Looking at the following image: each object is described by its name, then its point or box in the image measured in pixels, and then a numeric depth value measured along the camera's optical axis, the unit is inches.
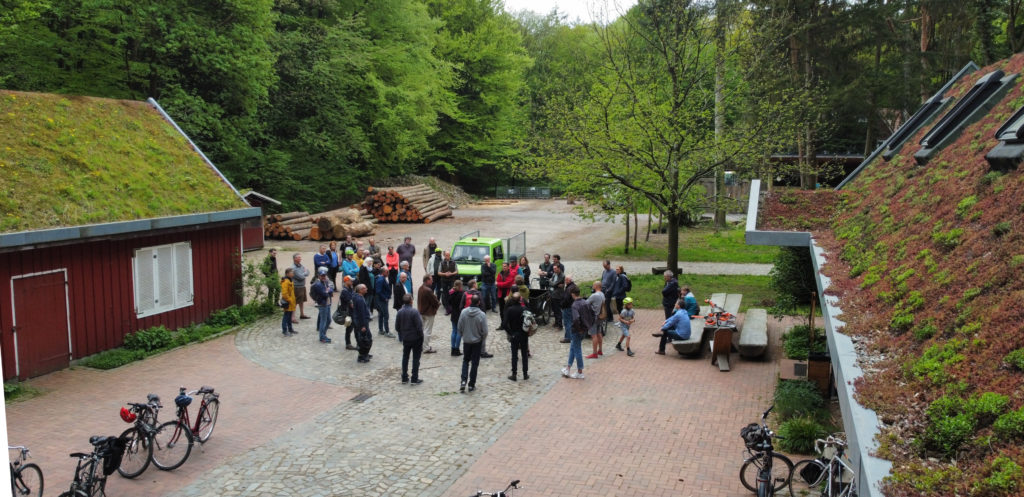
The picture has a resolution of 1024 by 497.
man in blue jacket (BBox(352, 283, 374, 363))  574.9
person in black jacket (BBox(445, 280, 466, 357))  606.9
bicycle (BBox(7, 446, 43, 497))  320.2
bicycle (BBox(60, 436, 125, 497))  323.6
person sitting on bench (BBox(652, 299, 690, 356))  595.2
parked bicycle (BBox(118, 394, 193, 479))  369.1
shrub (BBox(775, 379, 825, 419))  431.8
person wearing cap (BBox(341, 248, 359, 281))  724.0
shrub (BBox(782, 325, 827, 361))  576.7
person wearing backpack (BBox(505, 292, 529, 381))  519.8
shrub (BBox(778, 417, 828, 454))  395.5
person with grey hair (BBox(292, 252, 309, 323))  700.0
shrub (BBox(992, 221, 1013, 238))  251.9
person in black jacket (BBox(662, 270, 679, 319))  675.4
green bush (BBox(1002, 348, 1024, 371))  177.5
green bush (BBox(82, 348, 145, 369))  562.3
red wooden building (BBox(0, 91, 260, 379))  518.6
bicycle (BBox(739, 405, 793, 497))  333.4
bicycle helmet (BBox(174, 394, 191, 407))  391.5
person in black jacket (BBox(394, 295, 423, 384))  514.9
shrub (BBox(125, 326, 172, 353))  602.5
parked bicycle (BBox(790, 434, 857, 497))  294.7
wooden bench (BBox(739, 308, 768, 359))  578.2
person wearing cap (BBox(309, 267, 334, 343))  642.2
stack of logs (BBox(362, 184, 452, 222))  1637.6
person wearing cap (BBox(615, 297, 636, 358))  606.5
